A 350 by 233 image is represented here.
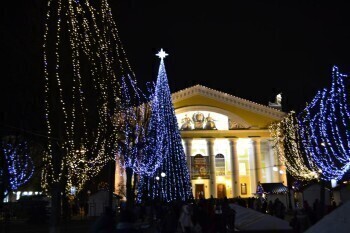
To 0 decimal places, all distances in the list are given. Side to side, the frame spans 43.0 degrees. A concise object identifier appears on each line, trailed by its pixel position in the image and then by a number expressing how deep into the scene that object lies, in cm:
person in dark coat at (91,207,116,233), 762
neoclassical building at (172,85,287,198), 4778
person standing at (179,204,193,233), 1384
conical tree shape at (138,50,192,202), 2784
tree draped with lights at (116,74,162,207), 2927
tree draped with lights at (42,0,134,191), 1543
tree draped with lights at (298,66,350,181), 2278
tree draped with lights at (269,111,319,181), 3903
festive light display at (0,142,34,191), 1788
